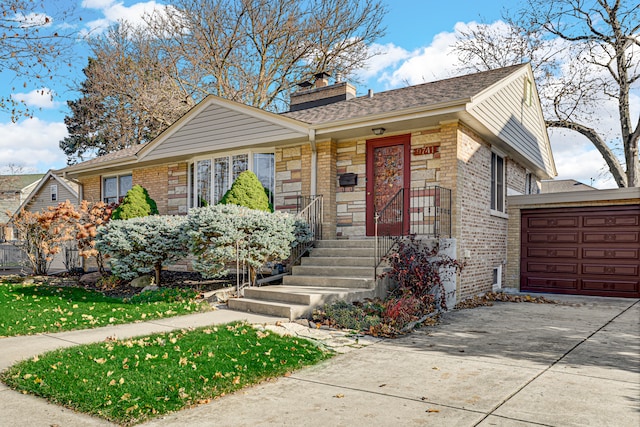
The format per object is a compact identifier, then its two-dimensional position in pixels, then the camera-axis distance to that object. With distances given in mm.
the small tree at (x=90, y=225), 11555
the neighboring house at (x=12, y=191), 36594
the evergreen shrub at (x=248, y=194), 9883
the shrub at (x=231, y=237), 8047
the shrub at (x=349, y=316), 6348
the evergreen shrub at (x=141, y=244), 9633
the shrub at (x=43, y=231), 11875
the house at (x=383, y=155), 9109
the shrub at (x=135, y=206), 11766
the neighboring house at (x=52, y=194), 19197
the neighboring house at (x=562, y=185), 25672
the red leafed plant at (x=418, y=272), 7727
